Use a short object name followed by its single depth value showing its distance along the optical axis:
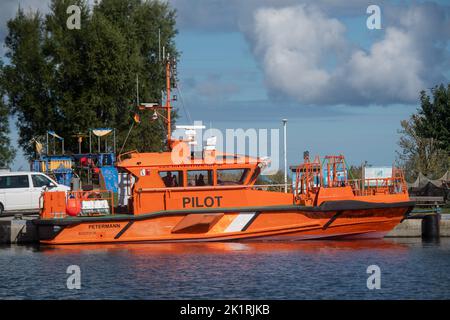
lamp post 31.62
